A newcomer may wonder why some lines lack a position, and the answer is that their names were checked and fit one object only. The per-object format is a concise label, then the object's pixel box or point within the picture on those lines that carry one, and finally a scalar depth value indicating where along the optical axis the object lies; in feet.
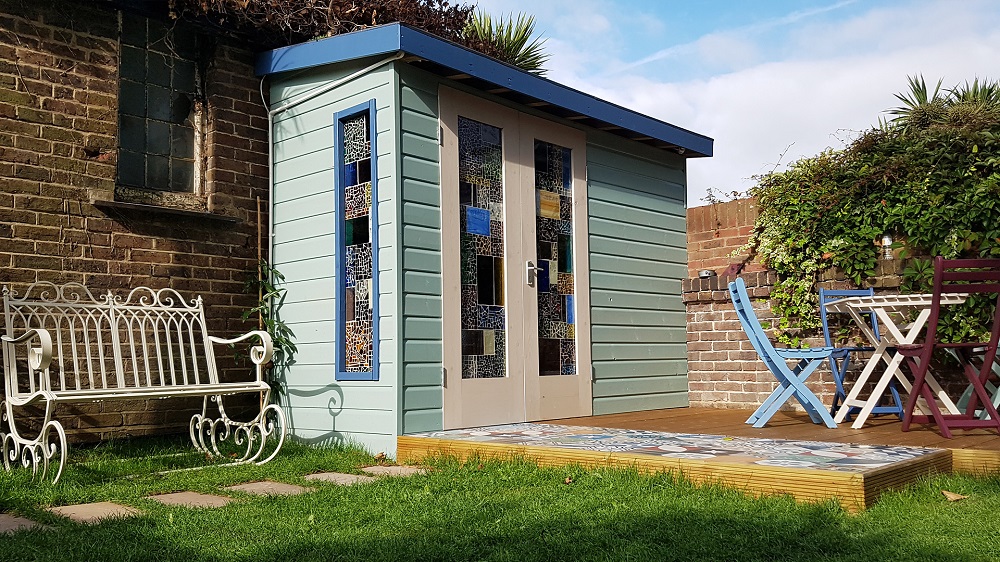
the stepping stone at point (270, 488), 13.26
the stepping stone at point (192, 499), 12.43
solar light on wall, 21.06
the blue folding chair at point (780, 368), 16.79
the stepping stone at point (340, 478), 14.08
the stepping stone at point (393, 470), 14.88
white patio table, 16.26
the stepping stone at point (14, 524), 10.70
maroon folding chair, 15.23
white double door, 18.19
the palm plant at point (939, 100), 32.19
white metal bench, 14.55
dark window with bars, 18.52
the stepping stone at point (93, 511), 11.32
